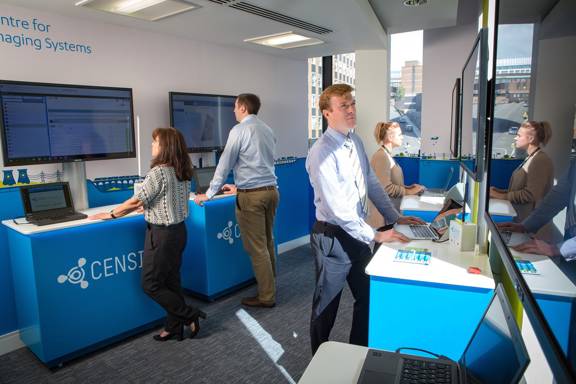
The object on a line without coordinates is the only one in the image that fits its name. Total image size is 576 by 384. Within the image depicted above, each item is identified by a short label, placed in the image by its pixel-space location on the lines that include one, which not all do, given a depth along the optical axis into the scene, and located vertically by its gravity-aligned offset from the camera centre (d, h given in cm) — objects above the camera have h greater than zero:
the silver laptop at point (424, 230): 227 -57
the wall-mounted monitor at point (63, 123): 273 +8
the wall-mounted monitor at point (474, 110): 194 +9
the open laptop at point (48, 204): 264 -45
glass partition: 66 -7
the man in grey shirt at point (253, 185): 342 -44
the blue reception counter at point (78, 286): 250 -96
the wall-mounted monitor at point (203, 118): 403 +13
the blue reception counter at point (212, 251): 348 -101
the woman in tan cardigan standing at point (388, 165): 368 -32
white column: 510 +44
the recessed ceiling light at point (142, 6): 306 +94
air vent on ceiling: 314 +95
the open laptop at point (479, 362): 77 -52
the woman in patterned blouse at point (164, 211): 270 -51
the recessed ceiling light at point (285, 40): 435 +97
